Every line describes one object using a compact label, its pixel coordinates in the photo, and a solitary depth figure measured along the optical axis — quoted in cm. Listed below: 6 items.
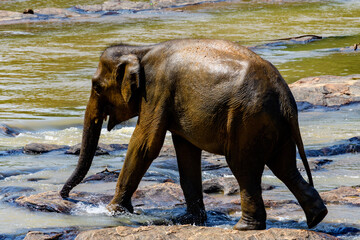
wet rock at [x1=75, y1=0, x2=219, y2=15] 7119
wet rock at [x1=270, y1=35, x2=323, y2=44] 5008
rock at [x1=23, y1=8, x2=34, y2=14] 6506
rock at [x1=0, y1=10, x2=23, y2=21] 6341
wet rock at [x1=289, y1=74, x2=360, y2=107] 2948
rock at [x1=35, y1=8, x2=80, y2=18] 6662
